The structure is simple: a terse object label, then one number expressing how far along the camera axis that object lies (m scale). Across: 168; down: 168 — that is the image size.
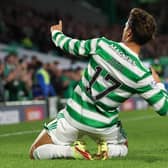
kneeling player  15.62
